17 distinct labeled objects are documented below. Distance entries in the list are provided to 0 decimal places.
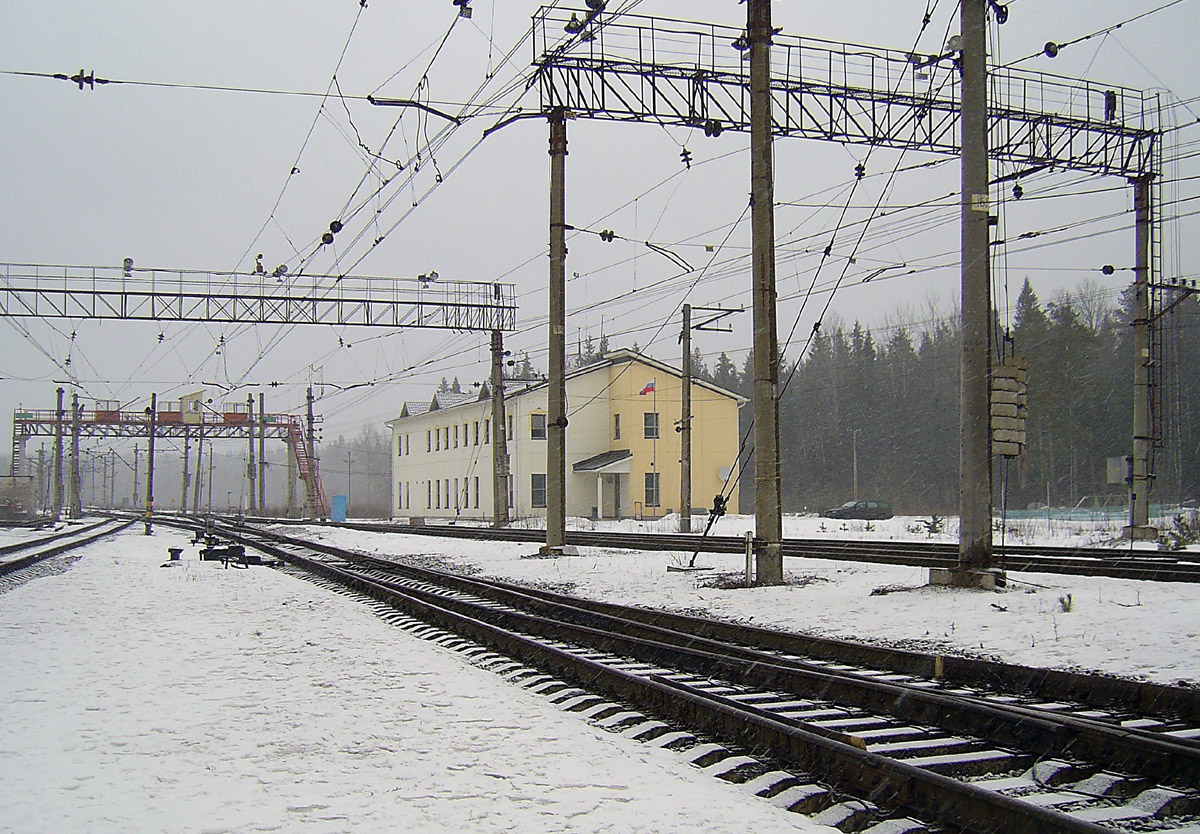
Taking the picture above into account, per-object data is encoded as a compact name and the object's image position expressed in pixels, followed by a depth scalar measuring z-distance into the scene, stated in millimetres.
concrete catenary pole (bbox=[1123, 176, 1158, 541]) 22609
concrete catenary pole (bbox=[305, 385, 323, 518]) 66688
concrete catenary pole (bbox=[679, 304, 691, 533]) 32875
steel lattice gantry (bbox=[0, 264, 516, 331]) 30719
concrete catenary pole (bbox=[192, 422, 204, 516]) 71000
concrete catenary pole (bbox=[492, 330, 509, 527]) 36719
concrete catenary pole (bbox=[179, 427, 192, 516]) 75750
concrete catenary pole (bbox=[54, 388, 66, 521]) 68375
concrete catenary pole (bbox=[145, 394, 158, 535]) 51497
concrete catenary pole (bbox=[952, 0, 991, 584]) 13594
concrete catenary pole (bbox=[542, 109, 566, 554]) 23141
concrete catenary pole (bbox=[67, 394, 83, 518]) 67750
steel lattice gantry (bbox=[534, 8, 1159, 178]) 20484
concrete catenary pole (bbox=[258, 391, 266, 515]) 74062
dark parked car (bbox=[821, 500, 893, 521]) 56281
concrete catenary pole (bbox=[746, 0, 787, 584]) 15867
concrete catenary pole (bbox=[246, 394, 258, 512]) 73062
